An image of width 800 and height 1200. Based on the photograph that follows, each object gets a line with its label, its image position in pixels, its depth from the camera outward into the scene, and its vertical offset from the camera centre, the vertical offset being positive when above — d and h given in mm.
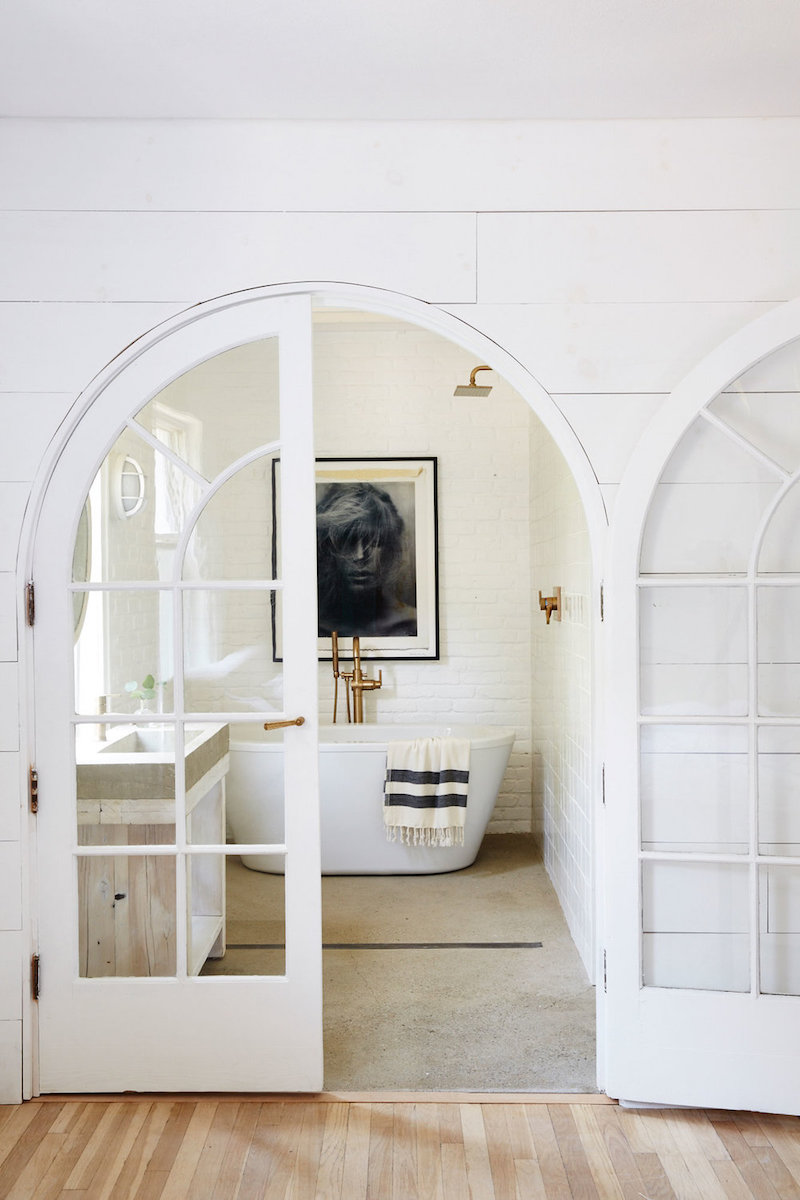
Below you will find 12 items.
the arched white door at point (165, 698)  2459 -265
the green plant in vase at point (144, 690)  2461 -243
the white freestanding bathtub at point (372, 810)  4309 -991
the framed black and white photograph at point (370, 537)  4996 +296
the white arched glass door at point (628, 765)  2352 -442
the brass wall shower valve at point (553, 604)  3984 -55
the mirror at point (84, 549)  2477 +125
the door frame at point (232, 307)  2443 +493
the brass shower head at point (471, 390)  4156 +891
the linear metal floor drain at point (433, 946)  3523 -1315
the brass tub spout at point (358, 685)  4941 -476
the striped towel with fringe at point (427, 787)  4230 -869
